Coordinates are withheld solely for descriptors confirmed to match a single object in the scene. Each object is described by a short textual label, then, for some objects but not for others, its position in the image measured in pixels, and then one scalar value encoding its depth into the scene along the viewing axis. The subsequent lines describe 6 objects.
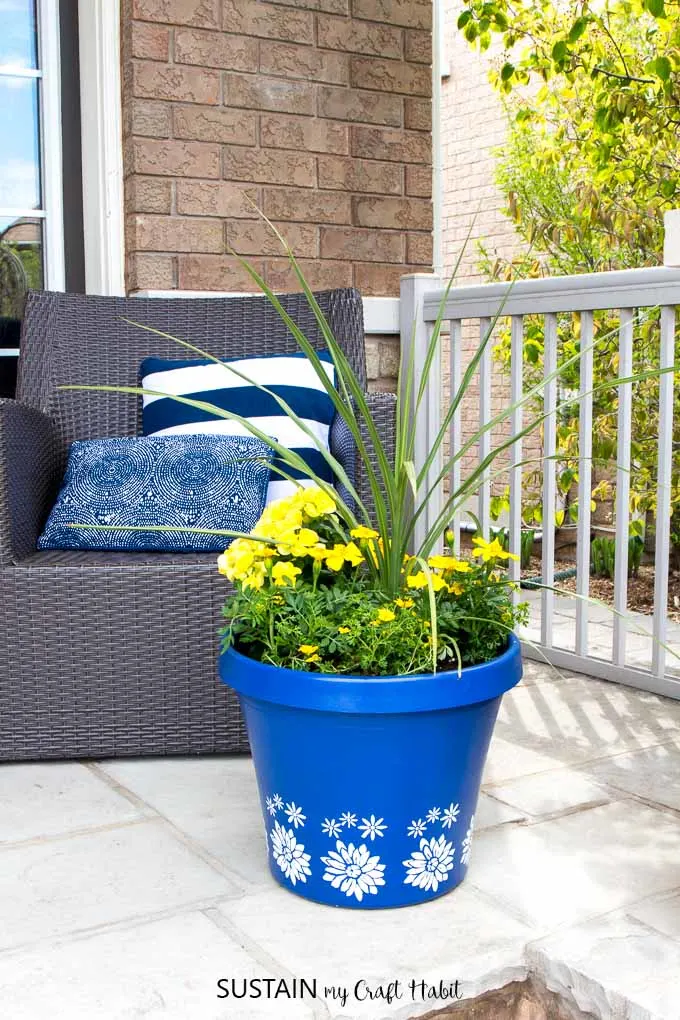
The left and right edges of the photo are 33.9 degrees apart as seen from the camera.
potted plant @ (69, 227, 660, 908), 1.48
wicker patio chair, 2.05
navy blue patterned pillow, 2.16
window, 3.08
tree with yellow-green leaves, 3.41
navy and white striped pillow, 2.46
